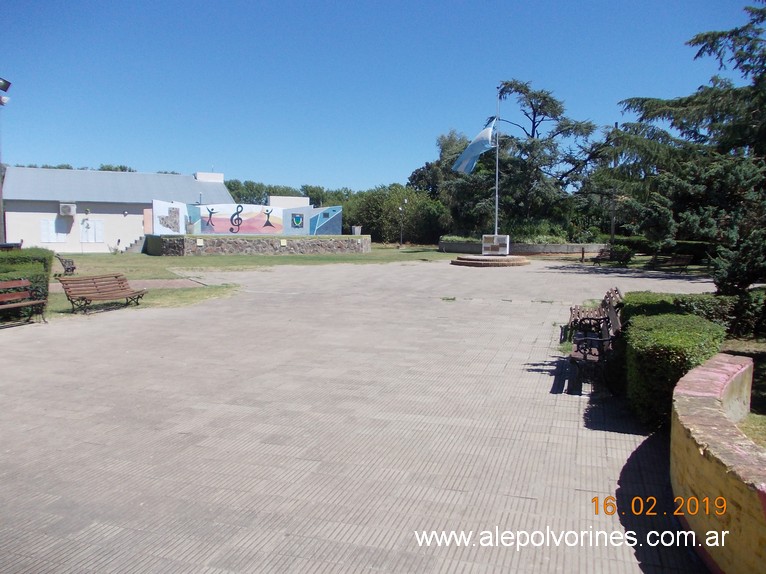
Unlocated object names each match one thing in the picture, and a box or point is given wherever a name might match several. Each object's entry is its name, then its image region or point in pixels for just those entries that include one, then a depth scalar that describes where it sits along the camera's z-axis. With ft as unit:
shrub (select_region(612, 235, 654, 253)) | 110.11
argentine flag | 103.50
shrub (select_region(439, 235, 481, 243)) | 126.49
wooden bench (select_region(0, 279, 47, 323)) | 35.88
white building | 130.52
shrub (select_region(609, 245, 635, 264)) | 89.10
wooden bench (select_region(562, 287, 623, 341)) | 27.95
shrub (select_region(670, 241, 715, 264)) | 91.45
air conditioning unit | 130.00
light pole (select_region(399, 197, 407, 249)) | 166.71
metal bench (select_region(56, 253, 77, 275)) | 68.64
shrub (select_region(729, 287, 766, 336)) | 28.84
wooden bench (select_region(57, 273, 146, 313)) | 40.68
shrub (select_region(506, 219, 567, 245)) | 122.98
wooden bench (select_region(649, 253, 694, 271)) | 84.99
